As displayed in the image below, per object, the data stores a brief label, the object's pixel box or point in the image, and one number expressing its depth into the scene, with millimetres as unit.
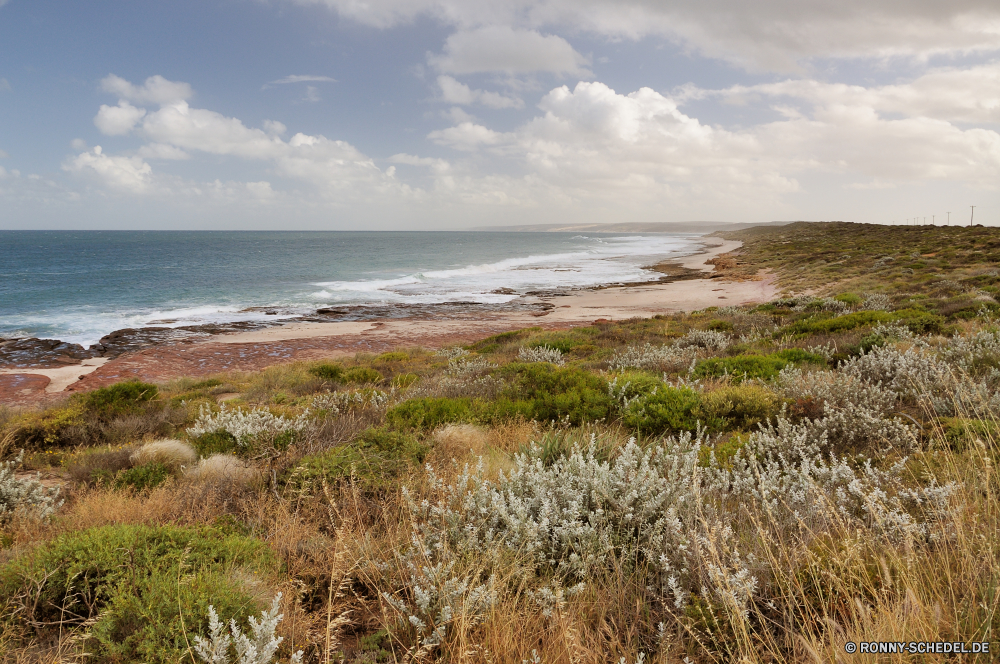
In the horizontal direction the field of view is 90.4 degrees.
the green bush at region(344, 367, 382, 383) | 11945
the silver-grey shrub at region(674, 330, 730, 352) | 11114
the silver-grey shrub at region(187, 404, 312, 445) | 5586
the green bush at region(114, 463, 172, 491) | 4839
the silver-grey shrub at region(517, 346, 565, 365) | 11469
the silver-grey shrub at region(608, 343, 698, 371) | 9172
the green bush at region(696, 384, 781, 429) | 5348
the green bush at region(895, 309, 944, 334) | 9531
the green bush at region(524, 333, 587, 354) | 13922
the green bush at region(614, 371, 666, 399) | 6238
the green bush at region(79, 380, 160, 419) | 9180
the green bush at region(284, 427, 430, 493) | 4078
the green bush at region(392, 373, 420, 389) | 10806
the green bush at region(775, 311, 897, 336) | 10680
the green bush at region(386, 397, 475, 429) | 5973
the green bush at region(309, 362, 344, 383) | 12141
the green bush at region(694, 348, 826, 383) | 7270
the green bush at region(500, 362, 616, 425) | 6020
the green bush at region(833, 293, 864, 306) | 16538
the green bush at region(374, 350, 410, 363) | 15992
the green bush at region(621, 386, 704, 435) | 5289
